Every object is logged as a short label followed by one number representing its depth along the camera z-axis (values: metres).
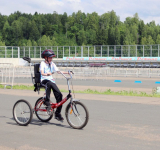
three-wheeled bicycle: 7.85
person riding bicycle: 8.23
